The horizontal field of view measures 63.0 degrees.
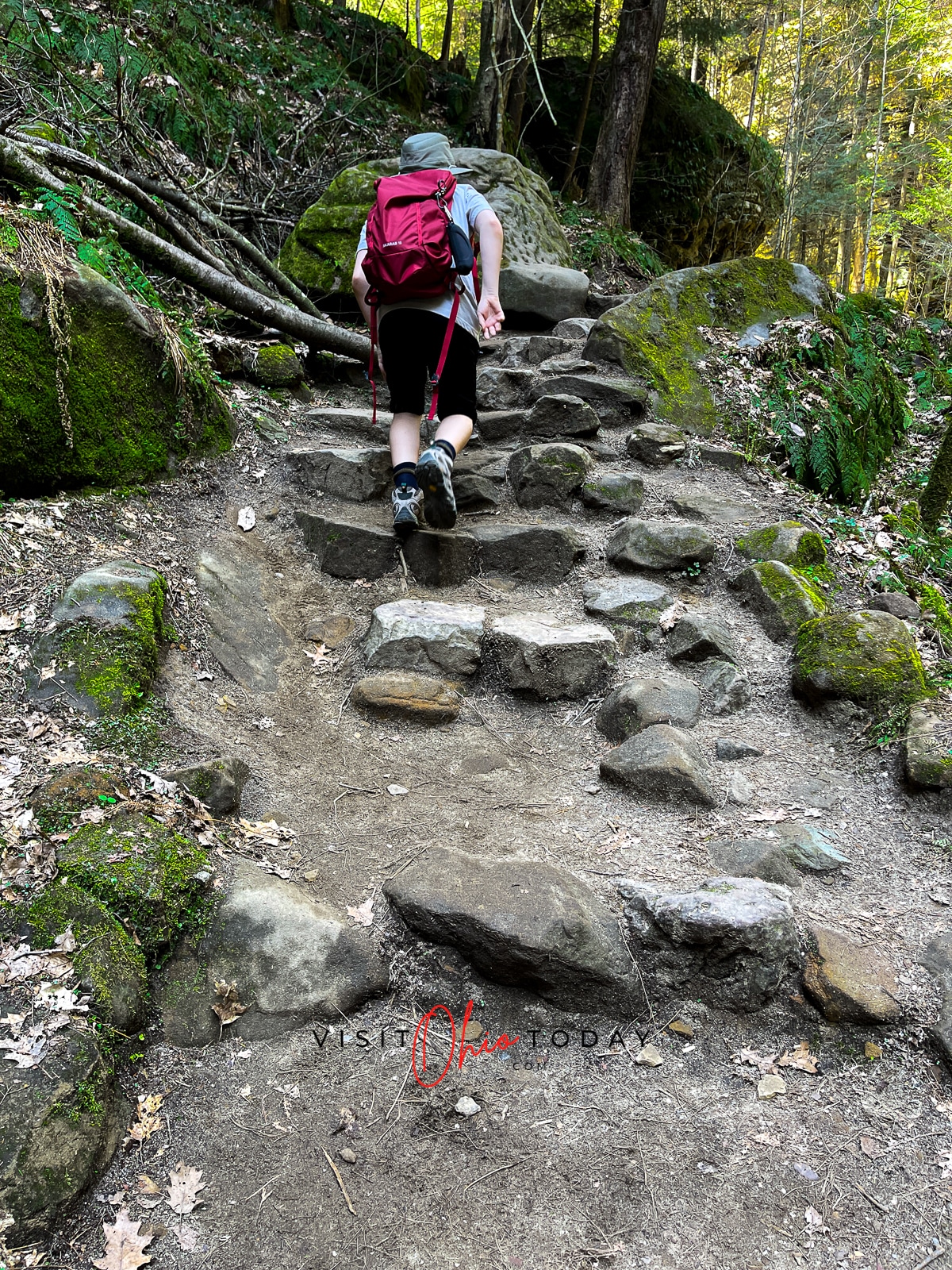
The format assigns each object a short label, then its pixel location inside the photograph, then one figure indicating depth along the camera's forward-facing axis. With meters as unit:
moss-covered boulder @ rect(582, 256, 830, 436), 6.02
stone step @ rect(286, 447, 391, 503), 4.86
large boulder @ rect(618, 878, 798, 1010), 2.34
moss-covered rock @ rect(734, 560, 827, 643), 3.94
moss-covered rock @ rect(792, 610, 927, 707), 3.35
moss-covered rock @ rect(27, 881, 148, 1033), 2.05
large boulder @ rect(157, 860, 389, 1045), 2.23
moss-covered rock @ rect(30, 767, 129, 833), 2.37
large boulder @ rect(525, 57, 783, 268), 13.77
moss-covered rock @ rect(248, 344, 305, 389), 5.77
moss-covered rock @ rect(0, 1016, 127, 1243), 1.68
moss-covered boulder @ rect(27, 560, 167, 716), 2.82
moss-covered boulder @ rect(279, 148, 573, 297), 7.37
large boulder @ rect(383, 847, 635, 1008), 2.38
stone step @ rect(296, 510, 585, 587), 4.38
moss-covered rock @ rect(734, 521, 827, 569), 4.37
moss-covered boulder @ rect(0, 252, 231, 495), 3.54
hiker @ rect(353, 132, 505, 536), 3.87
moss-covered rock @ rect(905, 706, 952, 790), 2.93
